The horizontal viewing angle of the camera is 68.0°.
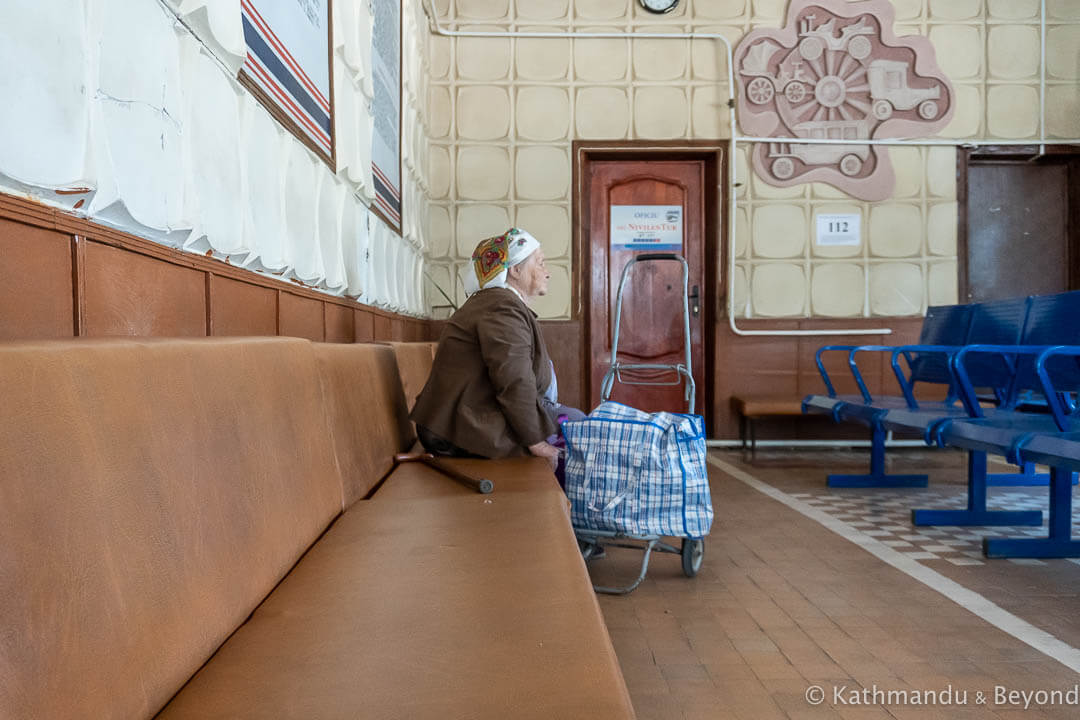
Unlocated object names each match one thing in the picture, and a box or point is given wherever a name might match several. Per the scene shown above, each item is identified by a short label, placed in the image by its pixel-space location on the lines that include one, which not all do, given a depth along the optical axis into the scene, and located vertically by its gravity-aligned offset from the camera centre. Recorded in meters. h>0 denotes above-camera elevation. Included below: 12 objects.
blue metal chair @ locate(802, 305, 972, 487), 4.15 -0.37
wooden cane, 2.01 -0.38
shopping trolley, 2.50 -0.45
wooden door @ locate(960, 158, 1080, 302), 6.29 +0.83
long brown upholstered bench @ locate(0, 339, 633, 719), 0.69 -0.29
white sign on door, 6.30 +0.86
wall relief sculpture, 6.07 +1.84
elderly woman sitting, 2.63 -0.16
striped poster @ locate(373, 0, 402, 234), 3.81 +1.18
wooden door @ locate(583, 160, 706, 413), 6.29 +0.58
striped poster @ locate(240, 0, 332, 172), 2.13 +0.83
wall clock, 6.03 +2.50
